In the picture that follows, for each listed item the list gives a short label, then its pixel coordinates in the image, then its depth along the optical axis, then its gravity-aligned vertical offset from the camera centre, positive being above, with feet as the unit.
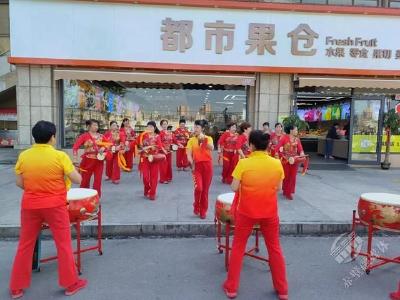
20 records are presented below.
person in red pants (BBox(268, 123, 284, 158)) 25.68 -1.73
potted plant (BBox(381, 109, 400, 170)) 38.65 -0.65
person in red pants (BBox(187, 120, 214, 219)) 19.61 -2.76
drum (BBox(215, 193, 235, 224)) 13.82 -3.56
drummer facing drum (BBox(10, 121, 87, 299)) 11.34 -2.84
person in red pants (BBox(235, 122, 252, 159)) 27.74 -2.16
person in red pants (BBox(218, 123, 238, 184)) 29.48 -2.70
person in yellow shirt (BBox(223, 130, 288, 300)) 11.52 -2.86
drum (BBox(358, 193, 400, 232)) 13.24 -3.38
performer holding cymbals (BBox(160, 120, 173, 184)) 29.78 -3.42
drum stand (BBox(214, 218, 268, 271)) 14.16 -5.50
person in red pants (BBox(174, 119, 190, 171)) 37.42 -2.80
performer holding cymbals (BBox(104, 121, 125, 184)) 28.53 -2.91
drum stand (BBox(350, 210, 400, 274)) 13.85 -5.34
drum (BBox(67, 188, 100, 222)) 13.38 -3.43
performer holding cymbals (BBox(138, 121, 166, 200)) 23.50 -2.72
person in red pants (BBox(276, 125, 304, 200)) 25.04 -2.39
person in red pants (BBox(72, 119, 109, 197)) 21.99 -2.51
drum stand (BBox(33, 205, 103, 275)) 13.42 -5.31
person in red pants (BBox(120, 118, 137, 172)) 34.06 -2.24
